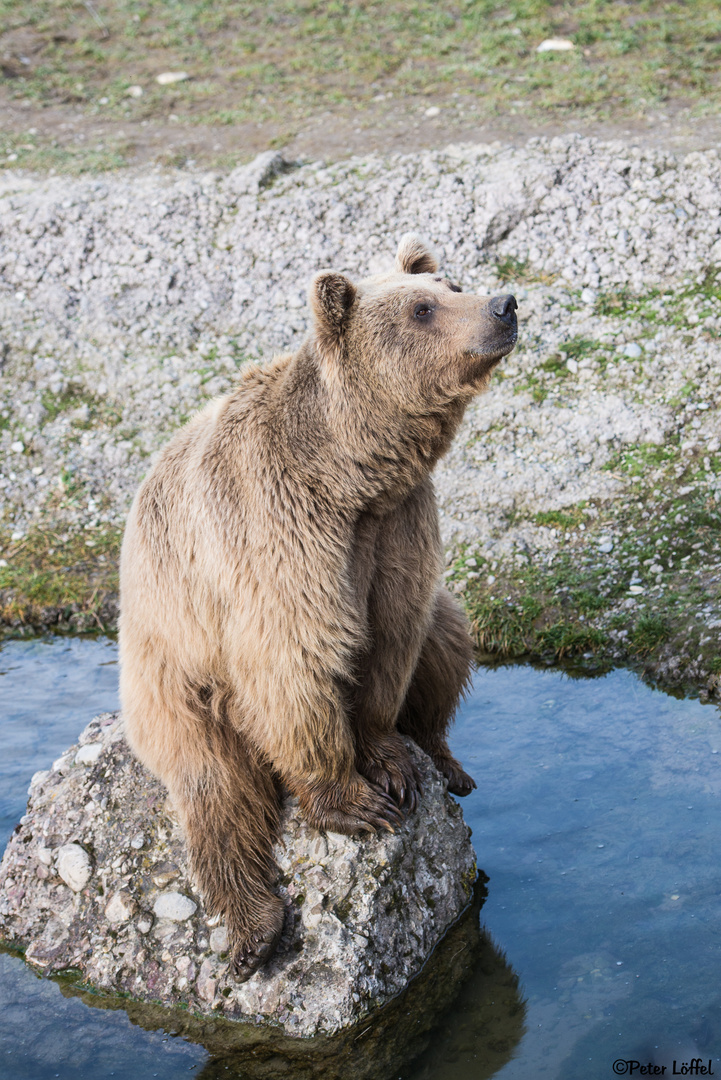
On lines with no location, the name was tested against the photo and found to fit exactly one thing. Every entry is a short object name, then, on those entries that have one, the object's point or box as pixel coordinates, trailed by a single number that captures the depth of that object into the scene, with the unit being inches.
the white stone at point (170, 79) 570.9
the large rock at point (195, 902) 183.8
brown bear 175.6
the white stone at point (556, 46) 524.4
